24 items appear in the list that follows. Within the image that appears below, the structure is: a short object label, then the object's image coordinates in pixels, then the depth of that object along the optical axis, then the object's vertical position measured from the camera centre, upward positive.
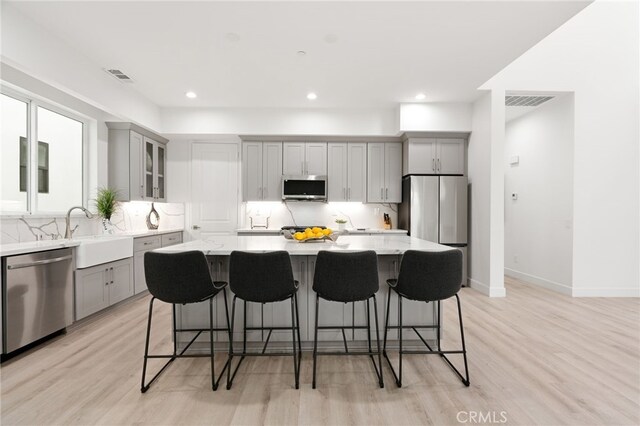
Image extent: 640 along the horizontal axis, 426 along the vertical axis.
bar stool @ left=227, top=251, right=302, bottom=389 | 2.16 -0.47
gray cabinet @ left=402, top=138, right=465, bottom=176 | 5.14 +0.87
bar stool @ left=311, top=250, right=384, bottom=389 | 2.16 -0.46
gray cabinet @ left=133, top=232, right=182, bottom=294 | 4.31 -0.57
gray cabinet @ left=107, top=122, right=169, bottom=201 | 4.67 +0.76
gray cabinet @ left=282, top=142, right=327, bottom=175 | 5.45 +0.92
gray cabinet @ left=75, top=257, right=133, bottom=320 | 3.34 -0.89
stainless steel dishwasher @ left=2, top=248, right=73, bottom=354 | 2.56 -0.77
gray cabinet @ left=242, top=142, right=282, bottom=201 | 5.42 +0.69
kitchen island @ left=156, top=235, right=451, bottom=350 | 2.70 -0.88
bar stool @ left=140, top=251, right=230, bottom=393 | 2.12 -0.46
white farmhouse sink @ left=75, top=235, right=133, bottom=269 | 3.31 -0.46
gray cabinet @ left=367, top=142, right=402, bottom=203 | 5.46 +0.66
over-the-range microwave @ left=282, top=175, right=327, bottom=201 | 5.34 +0.40
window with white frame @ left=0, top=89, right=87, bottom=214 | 3.32 +0.65
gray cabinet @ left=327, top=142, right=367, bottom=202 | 5.48 +0.66
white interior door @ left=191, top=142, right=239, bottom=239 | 5.83 +0.40
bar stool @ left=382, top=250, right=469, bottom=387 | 2.17 -0.46
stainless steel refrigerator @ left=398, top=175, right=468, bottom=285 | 5.01 +0.03
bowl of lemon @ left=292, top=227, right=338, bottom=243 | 2.89 -0.23
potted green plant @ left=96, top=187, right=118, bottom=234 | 4.26 +0.06
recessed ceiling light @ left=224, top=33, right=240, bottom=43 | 3.02 +1.70
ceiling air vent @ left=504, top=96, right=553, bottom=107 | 4.84 +1.76
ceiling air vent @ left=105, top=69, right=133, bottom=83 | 3.82 +1.70
